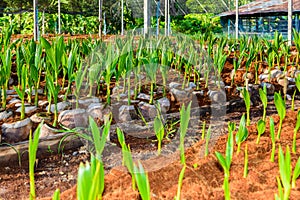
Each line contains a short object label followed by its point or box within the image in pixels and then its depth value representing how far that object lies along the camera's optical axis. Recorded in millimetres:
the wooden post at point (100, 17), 9145
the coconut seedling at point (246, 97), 2709
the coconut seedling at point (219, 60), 4203
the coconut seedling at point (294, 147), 2267
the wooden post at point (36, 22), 6541
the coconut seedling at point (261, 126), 2326
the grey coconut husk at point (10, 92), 3869
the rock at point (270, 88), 5012
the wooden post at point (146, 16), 6582
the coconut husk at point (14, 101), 3482
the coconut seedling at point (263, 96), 2682
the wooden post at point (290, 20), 7659
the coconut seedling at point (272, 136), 2072
